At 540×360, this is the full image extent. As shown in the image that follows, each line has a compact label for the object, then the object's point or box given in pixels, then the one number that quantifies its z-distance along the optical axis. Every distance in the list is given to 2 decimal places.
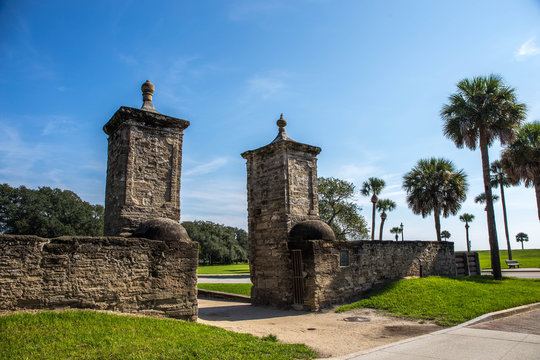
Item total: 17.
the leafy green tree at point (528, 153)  20.00
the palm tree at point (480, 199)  52.73
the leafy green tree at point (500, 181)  35.78
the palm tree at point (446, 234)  76.53
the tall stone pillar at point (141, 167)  8.62
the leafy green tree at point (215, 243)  61.34
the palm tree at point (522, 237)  97.56
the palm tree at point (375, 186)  32.84
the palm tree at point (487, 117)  17.77
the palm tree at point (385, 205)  36.44
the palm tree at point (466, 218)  57.41
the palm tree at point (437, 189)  25.72
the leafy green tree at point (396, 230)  63.78
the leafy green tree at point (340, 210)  32.69
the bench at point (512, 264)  28.64
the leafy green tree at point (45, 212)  39.12
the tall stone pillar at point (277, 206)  11.87
